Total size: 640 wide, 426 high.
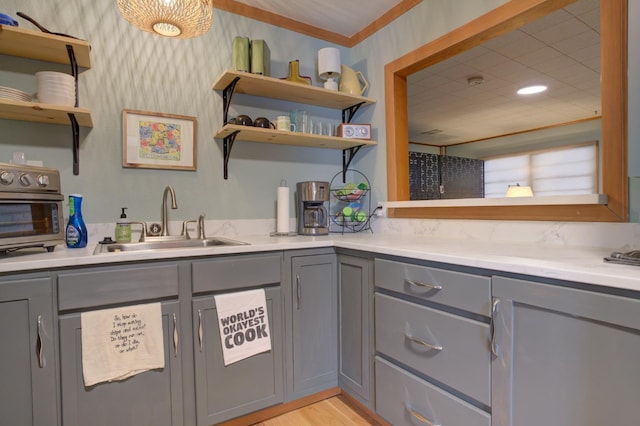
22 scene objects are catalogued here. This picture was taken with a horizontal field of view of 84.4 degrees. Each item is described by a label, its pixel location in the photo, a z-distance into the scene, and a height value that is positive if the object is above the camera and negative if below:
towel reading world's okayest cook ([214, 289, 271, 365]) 1.53 -0.52
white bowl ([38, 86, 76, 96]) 1.55 +0.53
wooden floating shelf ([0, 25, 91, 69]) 1.47 +0.73
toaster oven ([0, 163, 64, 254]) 1.26 +0.01
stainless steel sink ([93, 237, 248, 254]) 1.69 -0.18
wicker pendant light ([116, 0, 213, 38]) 1.38 +0.78
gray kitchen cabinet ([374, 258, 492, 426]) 1.15 -0.52
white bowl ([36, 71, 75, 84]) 1.56 +0.60
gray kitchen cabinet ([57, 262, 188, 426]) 1.26 -0.54
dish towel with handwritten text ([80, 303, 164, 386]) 1.29 -0.50
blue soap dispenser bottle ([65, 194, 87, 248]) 1.54 -0.08
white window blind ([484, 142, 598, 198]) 5.04 +0.50
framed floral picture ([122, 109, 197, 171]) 1.89 +0.38
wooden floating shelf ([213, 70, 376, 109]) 1.95 +0.71
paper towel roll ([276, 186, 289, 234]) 2.18 -0.02
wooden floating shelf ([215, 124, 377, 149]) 1.95 +0.42
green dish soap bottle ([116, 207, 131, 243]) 1.78 -0.11
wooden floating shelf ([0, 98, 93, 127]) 1.46 +0.43
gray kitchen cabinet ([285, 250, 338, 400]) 1.71 -0.59
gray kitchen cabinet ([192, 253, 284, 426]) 1.49 -0.63
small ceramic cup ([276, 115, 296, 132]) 2.11 +0.50
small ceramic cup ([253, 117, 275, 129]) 2.05 +0.49
